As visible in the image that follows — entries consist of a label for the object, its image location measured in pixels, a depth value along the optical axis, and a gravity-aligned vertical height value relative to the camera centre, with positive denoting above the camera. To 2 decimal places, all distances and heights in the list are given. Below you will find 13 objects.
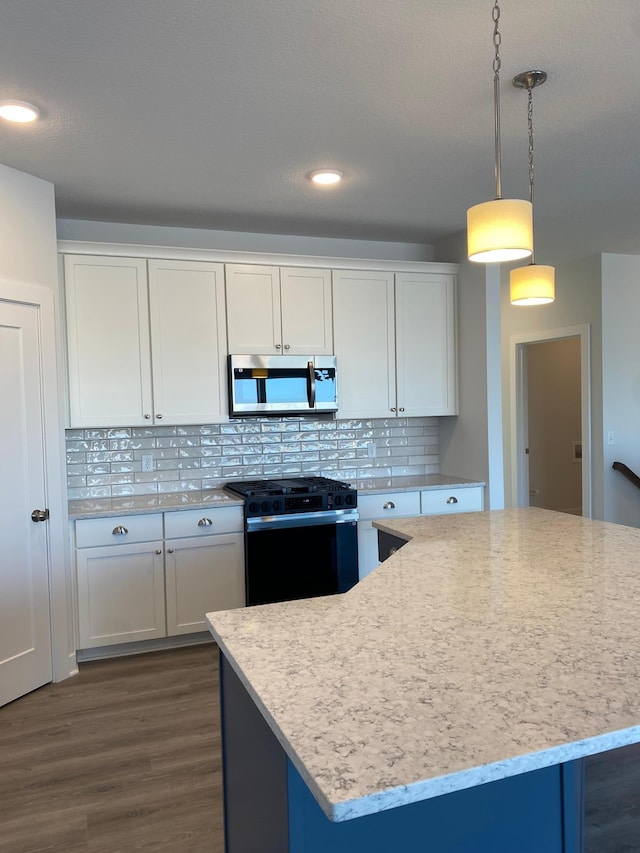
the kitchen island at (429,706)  1.01 -0.52
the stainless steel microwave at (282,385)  4.09 +0.20
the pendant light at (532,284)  2.52 +0.49
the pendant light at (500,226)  1.77 +0.50
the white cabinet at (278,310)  4.11 +0.68
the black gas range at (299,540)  3.88 -0.75
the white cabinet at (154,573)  3.65 -0.89
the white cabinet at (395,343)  4.39 +0.48
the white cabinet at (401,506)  4.19 -0.62
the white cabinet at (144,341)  3.78 +0.46
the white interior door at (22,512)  3.20 -0.45
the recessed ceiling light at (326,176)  3.30 +1.22
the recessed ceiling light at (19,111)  2.51 +1.22
